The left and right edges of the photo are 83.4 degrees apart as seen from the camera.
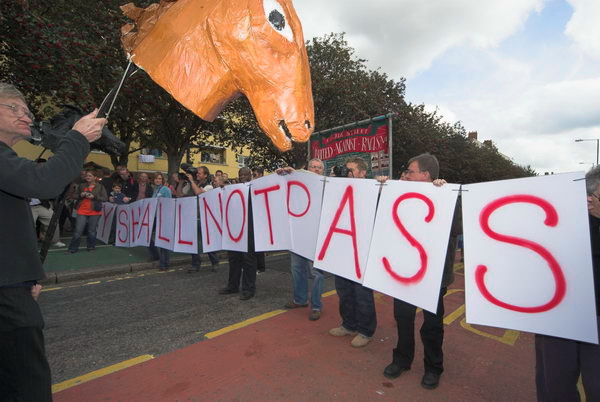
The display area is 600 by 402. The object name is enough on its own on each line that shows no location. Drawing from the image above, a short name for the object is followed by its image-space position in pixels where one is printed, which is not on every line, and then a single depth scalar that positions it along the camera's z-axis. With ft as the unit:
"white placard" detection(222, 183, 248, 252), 15.81
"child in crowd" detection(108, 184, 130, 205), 29.63
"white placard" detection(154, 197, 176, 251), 21.71
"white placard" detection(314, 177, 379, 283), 10.36
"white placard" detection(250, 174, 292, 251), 13.99
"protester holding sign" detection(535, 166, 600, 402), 5.87
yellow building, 67.72
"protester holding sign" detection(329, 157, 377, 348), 11.30
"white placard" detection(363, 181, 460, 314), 8.48
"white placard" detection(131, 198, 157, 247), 23.75
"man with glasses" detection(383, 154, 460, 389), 9.02
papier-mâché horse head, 7.30
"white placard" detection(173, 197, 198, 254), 19.93
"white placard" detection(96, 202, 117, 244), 29.30
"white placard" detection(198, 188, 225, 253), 17.62
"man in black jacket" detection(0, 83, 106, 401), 4.61
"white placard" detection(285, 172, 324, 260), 12.40
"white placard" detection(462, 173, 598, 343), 6.15
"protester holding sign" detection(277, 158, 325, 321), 13.91
